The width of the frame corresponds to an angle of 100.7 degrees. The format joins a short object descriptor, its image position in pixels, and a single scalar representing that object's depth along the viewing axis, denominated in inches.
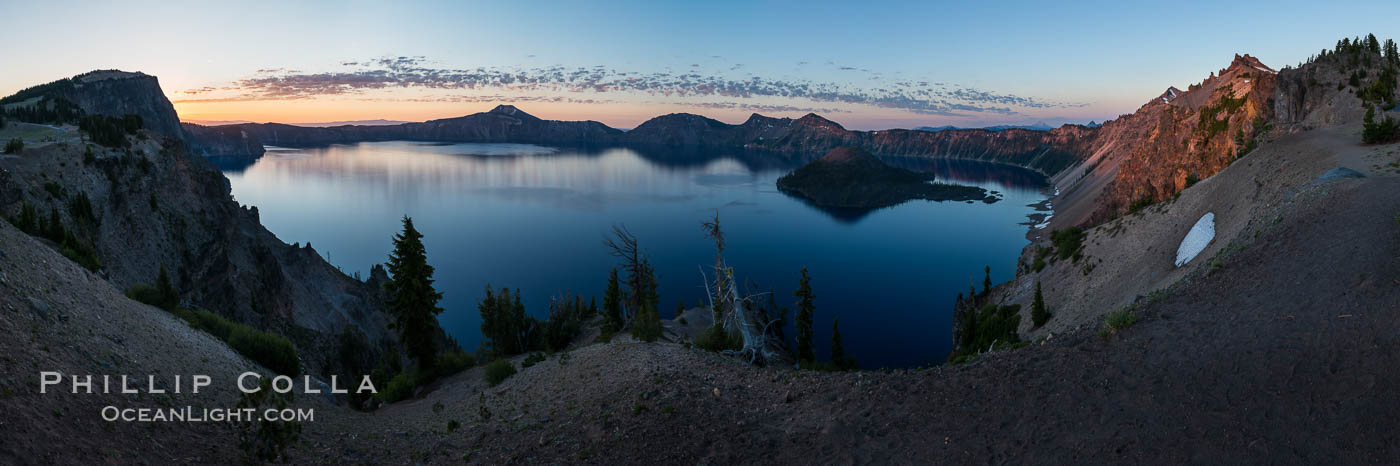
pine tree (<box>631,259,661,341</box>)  1185.5
